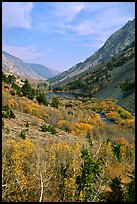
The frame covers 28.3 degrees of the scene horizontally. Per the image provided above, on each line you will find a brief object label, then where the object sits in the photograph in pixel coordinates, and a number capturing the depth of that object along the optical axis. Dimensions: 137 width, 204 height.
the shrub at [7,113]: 20.64
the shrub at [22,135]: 14.60
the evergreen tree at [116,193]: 9.02
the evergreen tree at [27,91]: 42.92
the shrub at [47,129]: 19.58
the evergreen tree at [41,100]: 43.02
